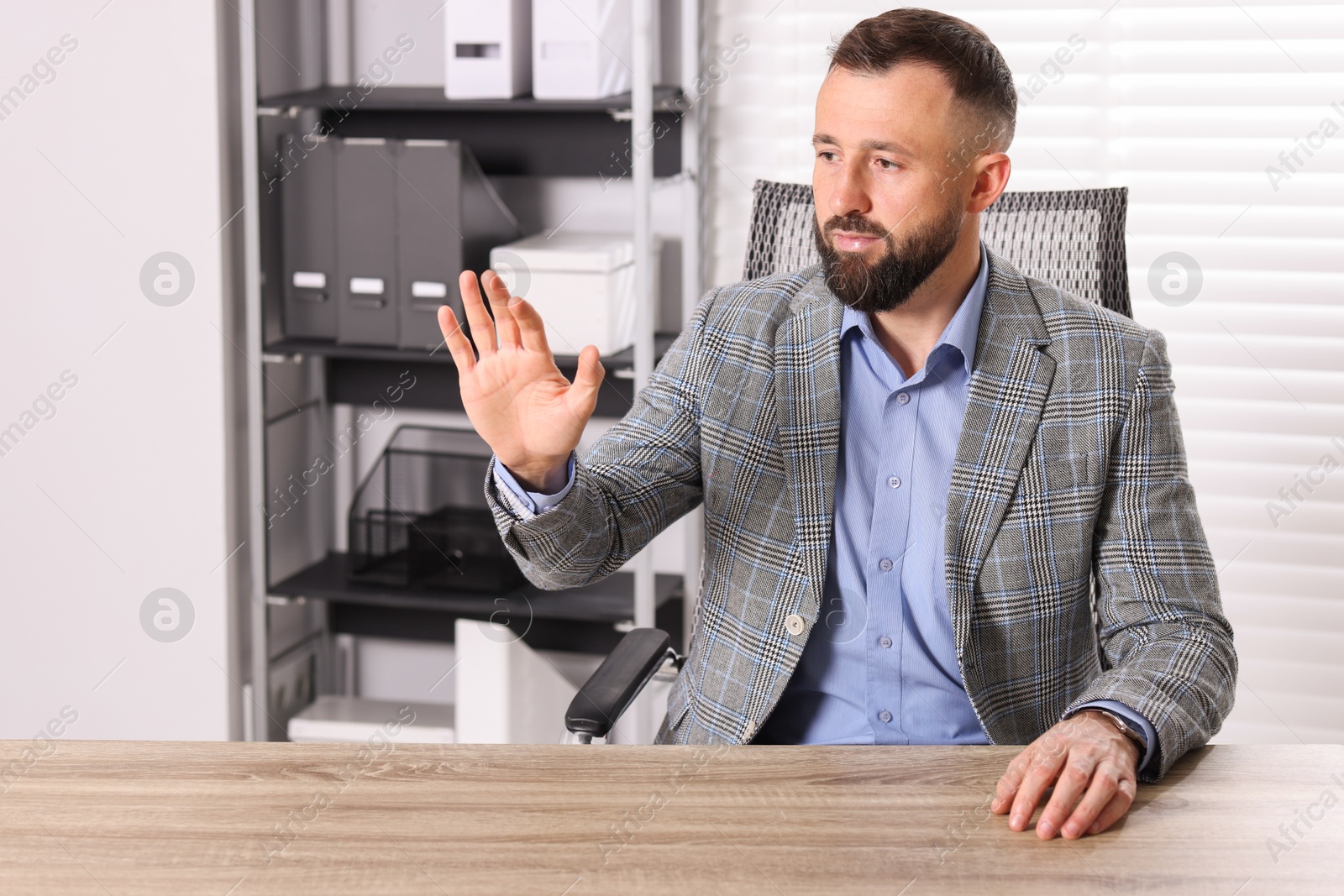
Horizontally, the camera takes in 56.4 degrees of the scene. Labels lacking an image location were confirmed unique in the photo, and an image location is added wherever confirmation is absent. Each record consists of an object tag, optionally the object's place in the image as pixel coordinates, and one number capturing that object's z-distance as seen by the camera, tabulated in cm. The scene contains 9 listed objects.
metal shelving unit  237
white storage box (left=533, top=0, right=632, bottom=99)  231
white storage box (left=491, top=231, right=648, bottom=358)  233
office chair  159
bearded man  136
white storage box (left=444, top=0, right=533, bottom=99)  235
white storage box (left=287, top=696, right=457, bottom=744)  264
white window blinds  233
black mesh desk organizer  253
